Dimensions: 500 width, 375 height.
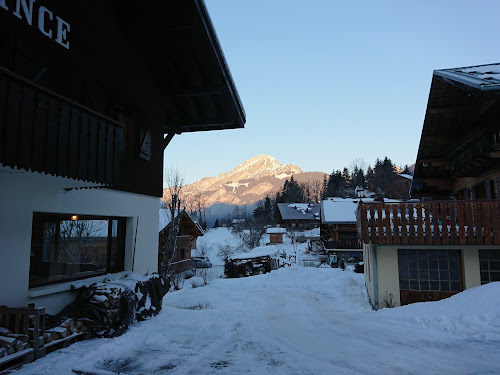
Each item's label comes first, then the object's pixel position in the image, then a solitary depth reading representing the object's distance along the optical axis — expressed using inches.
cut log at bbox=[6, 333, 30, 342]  209.6
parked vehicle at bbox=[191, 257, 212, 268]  1487.0
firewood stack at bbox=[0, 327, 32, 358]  198.9
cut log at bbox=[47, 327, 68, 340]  235.5
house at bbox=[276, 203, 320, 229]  3068.4
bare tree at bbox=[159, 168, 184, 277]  803.4
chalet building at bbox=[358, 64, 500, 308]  434.6
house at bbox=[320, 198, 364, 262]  1419.8
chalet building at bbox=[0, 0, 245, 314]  225.1
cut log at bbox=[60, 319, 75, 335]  248.2
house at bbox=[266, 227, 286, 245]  2358.5
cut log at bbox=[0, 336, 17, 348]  201.0
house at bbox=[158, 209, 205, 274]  1038.4
